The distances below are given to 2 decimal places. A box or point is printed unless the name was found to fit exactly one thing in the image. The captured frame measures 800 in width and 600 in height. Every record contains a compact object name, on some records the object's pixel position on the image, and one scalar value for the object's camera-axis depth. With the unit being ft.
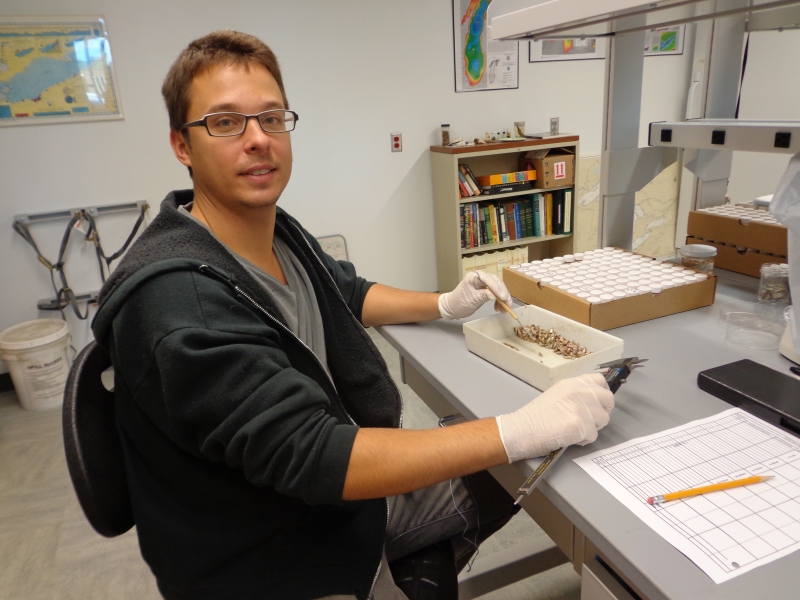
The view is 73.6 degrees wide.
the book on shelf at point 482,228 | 11.21
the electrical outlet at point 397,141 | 10.80
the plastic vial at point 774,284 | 4.27
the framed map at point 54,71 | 8.41
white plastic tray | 3.11
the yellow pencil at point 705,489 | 2.23
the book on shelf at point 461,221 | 10.86
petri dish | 3.60
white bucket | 8.51
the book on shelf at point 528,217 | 11.58
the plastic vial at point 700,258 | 4.60
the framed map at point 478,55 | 10.69
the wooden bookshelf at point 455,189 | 10.49
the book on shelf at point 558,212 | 11.64
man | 2.45
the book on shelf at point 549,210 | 11.62
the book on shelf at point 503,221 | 11.36
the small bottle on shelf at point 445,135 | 10.76
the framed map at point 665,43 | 12.30
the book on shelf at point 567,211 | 11.59
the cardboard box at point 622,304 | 3.82
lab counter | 1.91
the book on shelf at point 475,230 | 11.07
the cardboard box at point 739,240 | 4.68
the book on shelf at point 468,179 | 10.82
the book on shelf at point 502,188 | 11.00
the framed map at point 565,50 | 11.39
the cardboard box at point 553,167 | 11.07
